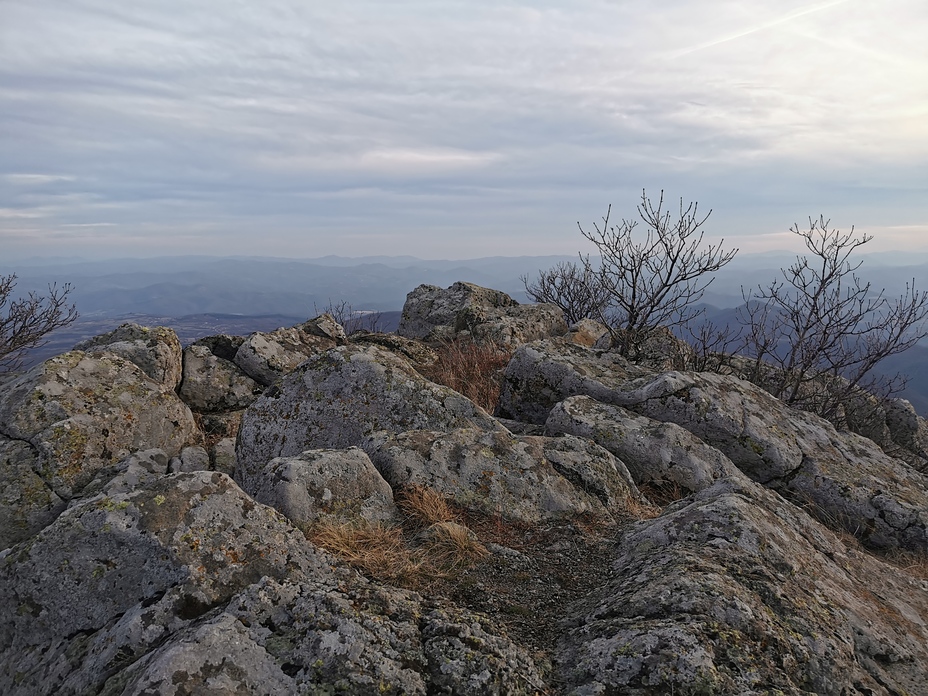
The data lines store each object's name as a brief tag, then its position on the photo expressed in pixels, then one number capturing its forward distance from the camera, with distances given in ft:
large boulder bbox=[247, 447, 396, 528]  18.63
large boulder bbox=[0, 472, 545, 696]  10.77
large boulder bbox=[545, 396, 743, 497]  27.94
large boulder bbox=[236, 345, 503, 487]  27.22
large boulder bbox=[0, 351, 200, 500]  24.48
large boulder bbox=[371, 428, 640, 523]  21.68
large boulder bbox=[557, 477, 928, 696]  11.70
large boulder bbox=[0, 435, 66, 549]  22.26
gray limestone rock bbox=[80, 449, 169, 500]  22.22
